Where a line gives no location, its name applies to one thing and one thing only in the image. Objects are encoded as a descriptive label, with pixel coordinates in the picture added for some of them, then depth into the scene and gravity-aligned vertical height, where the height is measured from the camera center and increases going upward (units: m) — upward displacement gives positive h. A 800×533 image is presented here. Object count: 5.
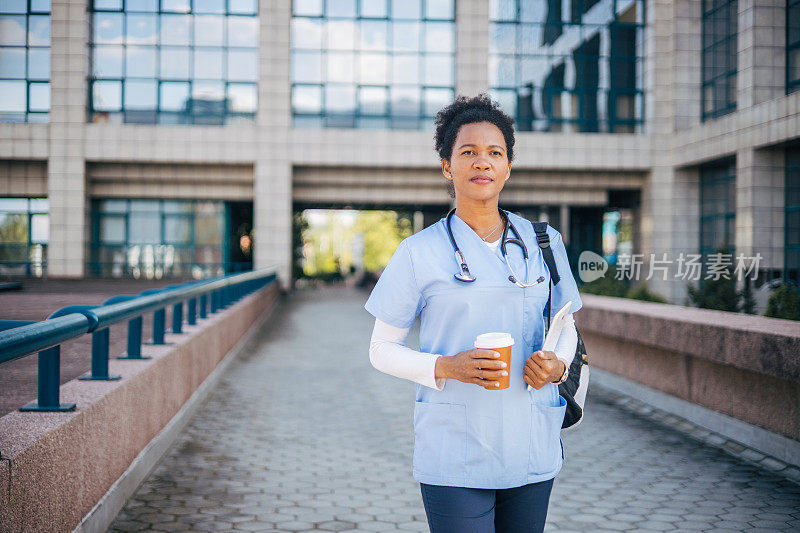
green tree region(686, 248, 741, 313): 11.51 -0.43
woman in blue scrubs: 2.45 -0.34
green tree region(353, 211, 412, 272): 83.31 +2.55
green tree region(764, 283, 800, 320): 8.35 -0.39
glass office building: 32.97 +6.24
